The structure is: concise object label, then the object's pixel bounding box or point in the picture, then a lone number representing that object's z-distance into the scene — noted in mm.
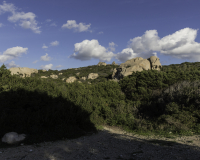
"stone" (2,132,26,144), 6465
